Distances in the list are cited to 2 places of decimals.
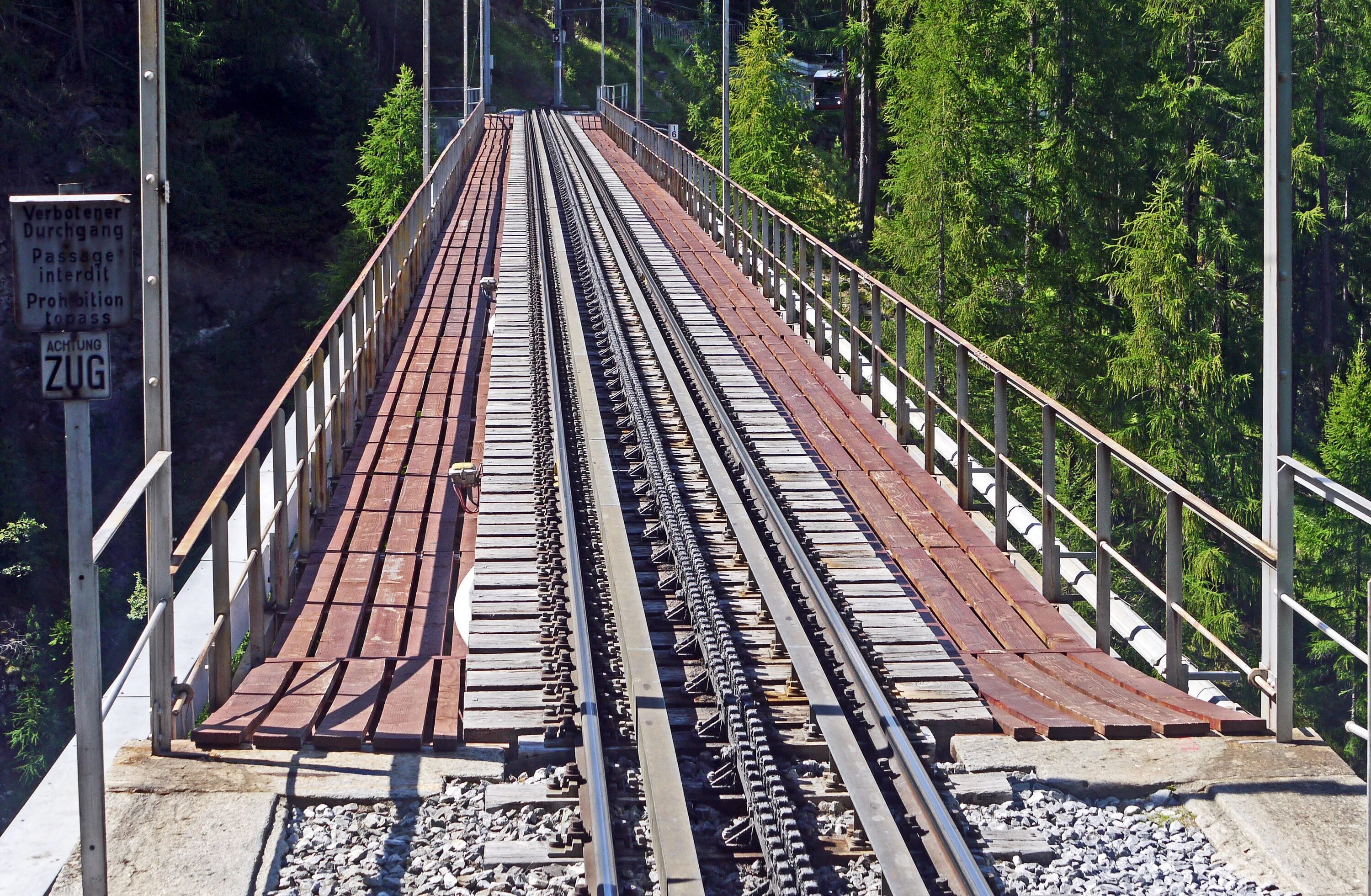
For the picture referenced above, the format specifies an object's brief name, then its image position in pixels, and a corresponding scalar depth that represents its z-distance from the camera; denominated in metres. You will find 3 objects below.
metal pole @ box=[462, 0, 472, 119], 39.38
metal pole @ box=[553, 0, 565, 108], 72.56
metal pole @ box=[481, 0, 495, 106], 59.06
